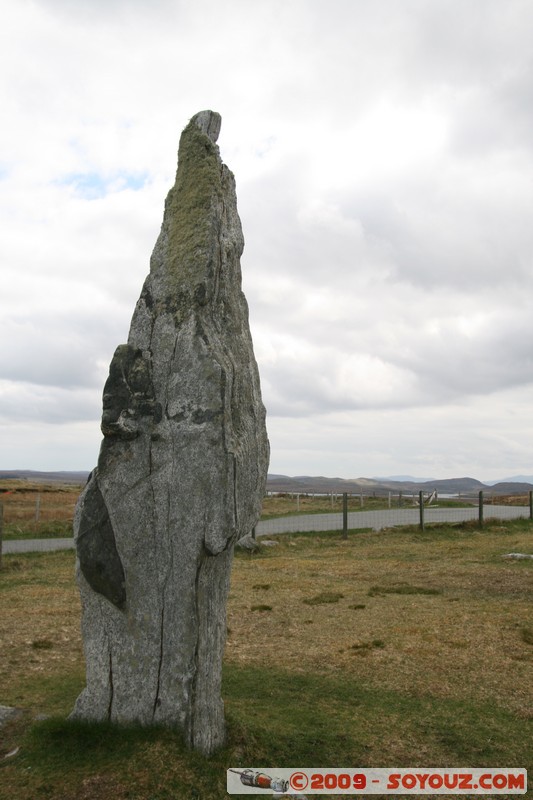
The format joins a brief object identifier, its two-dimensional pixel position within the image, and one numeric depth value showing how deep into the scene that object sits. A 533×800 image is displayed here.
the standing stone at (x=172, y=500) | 5.82
